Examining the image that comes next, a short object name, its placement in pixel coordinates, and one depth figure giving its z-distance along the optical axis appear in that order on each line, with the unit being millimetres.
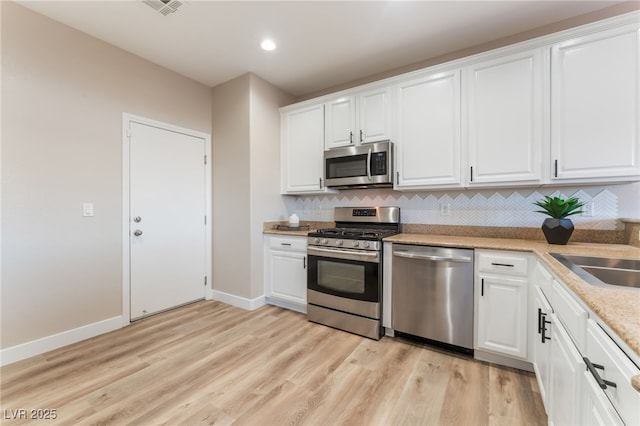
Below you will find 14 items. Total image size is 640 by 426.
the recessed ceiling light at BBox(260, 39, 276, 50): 2580
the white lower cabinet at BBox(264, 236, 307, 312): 3051
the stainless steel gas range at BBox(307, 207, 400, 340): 2473
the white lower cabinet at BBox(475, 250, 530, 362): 1914
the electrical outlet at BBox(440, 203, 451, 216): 2760
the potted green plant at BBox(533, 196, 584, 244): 1979
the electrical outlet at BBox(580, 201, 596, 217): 2172
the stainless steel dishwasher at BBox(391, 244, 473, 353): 2111
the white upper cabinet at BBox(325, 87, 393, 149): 2789
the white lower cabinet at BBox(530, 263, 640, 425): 667
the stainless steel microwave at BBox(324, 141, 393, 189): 2742
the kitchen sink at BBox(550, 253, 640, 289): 1286
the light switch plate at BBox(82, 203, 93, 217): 2439
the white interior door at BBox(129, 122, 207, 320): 2826
